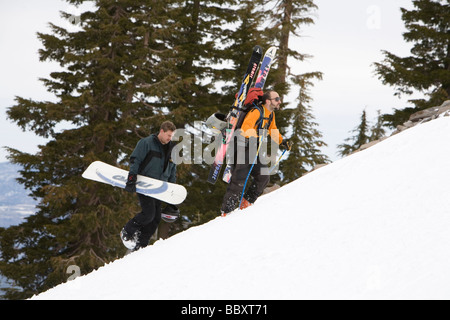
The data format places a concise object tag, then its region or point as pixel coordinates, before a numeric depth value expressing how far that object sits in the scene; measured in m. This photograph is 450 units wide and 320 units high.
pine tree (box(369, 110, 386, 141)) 34.75
